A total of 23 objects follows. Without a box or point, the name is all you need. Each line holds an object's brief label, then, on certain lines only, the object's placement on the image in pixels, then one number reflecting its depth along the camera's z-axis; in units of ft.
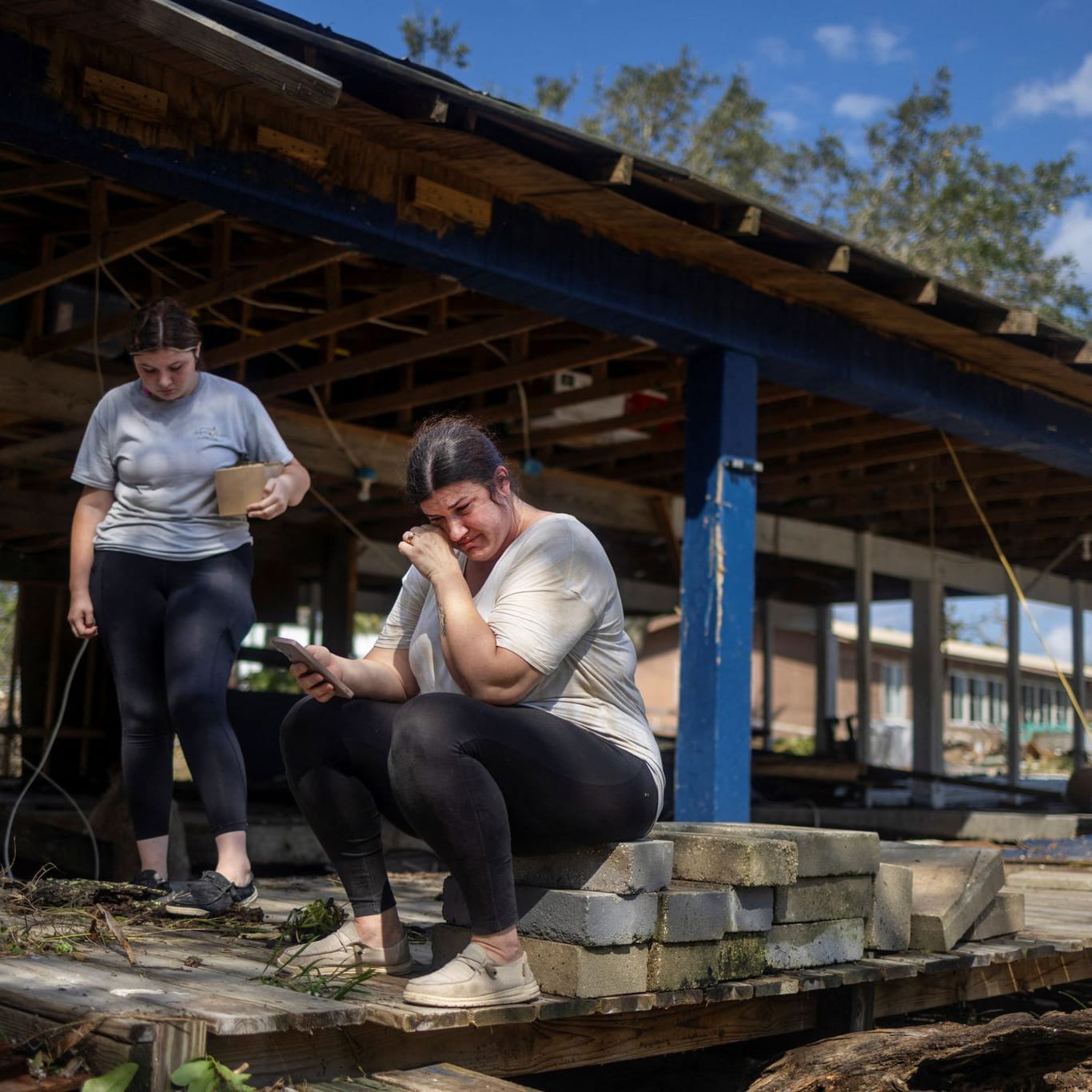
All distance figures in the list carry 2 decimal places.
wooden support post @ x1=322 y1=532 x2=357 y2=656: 38.50
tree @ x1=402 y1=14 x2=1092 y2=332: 93.40
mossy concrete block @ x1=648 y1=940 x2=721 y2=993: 10.28
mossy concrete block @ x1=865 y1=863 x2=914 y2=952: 12.71
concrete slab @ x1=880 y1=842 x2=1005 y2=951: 13.38
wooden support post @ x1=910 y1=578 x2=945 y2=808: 46.14
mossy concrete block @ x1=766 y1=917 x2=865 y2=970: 11.44
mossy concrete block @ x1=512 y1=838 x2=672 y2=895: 10.01
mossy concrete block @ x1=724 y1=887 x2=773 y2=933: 10.85
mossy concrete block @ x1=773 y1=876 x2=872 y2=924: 11.37
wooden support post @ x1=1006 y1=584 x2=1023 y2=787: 47.91
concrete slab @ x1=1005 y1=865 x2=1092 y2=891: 21.44
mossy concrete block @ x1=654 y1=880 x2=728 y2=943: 10.27
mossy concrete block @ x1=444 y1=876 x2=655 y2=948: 9.88
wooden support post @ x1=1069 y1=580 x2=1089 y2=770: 51.37
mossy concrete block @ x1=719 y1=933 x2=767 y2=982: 10.91
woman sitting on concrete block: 9.29
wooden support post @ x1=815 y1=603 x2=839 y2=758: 45.78
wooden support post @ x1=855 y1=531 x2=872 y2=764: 42.77
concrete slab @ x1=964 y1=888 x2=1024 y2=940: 14.16
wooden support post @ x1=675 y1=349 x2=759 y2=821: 20.33
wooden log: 10.49
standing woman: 13.17
